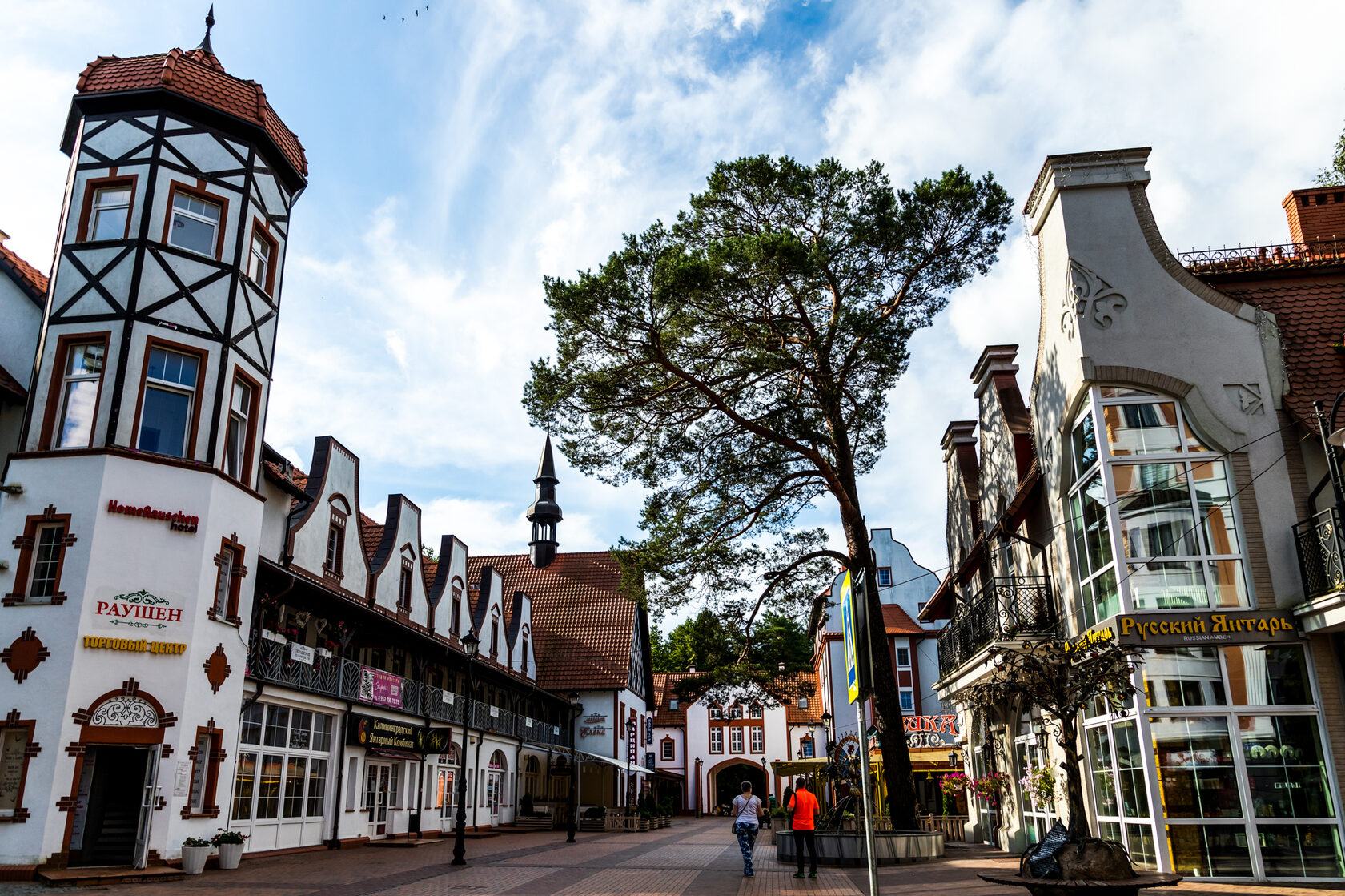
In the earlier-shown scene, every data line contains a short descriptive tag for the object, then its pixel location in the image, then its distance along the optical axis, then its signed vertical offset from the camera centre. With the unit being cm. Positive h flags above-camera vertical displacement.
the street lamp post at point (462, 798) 1758 -101
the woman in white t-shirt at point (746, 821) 1652 -142
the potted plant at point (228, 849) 1570 -160
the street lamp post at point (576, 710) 4241 +150
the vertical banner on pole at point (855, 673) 630 +49
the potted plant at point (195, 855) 1484 -161
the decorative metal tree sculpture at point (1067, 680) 1112 +70
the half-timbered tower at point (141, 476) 1431 +452
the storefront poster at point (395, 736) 2147 +28
